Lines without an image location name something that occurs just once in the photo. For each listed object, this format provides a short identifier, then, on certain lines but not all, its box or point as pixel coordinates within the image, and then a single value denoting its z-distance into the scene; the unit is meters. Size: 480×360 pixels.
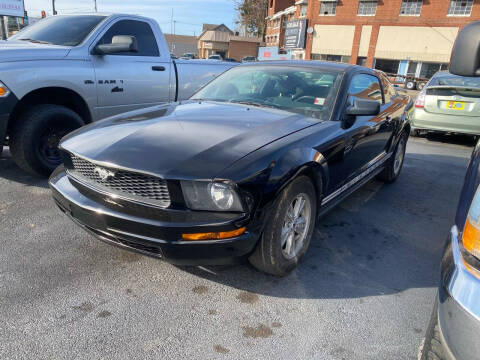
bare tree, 66.38
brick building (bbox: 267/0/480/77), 34.69
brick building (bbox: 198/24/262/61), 53.62
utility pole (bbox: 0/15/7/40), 21.59
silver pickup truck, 3.88
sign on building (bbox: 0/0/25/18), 21.72
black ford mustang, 2.12
